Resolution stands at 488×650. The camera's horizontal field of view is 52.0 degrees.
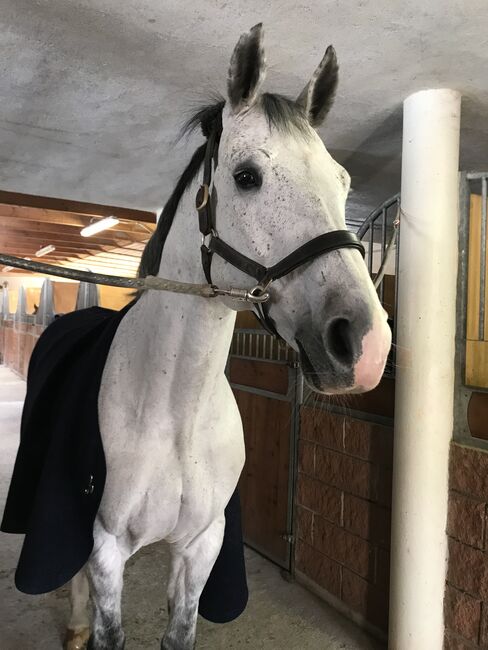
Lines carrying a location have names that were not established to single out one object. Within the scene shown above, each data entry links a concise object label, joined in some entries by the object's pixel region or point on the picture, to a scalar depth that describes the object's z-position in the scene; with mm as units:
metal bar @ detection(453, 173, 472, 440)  1633
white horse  799
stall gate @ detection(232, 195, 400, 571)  2377
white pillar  1624
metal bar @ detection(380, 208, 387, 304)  2140
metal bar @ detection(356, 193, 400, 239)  1899
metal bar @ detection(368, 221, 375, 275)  2012
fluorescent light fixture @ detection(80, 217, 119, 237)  4615
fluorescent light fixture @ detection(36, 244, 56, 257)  7354
